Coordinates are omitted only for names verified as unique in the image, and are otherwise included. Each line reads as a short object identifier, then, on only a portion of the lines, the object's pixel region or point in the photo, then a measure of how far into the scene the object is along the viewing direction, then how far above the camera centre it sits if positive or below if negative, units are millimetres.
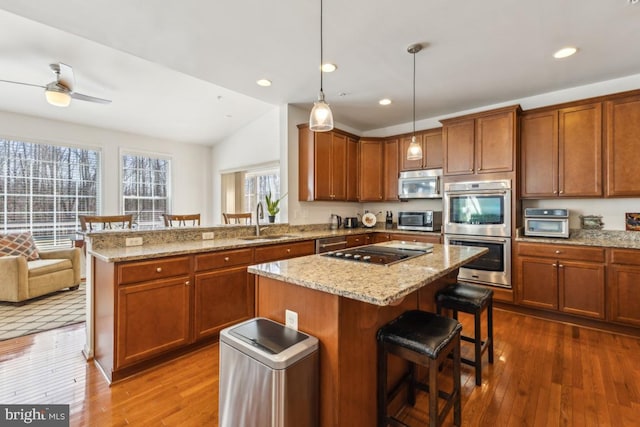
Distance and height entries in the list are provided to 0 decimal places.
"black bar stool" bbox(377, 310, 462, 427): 1374 -682
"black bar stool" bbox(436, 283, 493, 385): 2020 -666
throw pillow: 3803 -416
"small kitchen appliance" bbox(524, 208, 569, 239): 3178 -112
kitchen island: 1324 -493
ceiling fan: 3039 +1382
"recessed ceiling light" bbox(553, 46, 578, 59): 2564 +1468
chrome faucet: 3496 -77
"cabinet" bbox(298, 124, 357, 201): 4062 +724
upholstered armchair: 3488 -769
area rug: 2926 -1146
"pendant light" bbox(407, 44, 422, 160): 2543 +616
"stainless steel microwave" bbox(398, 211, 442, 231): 4180 -108
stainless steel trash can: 1202 -724
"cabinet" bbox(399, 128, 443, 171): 4242 +951
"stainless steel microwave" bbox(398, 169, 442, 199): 4195 +435
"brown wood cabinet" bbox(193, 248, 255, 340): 2504 -718
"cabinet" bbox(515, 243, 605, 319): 2930 -712
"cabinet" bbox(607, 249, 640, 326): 2748 -728
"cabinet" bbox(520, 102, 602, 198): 3109 +688
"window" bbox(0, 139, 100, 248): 4379 +427
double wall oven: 3418 -140
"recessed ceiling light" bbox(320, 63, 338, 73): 2869 +1483
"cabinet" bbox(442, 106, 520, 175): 3420 +891
